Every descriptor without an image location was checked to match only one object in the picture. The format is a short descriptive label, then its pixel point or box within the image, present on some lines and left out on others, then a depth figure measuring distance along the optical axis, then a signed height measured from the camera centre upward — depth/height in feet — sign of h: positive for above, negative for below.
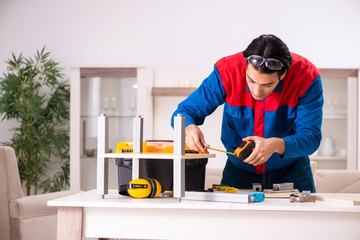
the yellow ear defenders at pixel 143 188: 9.77 -0.94
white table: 8.81 -1.21
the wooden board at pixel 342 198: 9.11 -1.04
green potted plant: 25.07 +0.17
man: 10.75 +0.25
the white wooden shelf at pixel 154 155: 9.34 -0.47
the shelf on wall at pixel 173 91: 24.62 +1.22
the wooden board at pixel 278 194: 9.98 -1.04
